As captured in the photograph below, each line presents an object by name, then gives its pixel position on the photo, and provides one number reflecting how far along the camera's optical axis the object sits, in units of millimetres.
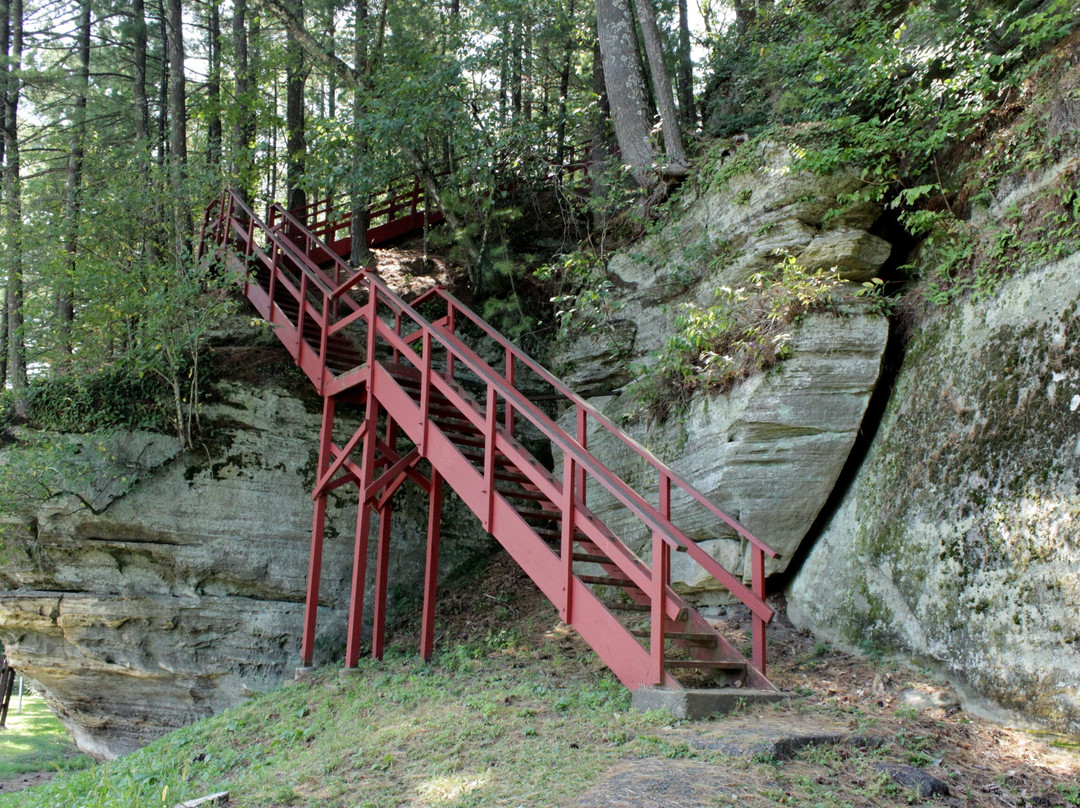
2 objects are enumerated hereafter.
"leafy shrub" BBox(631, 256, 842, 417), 8414
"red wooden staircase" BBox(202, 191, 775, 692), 6359
